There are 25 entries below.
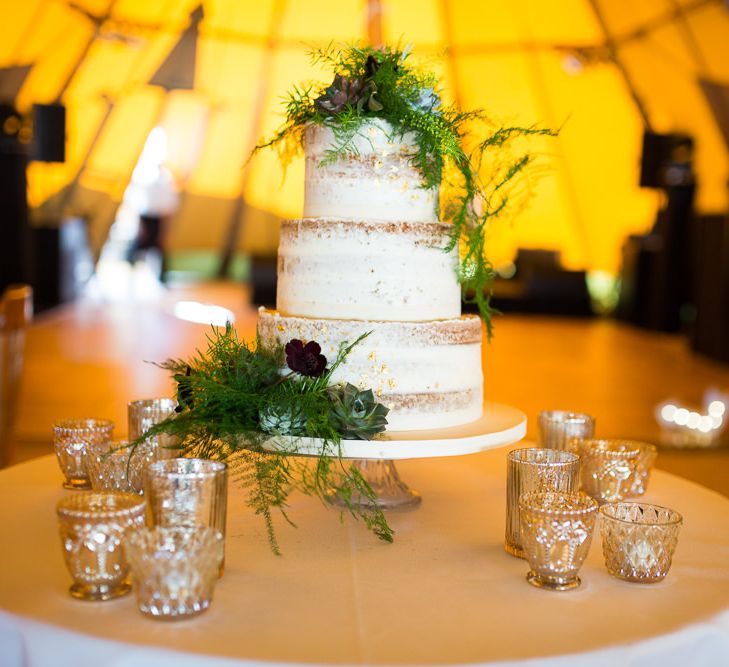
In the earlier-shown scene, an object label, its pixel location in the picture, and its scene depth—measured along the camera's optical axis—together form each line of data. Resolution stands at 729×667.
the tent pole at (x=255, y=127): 16.22
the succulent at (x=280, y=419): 1.64
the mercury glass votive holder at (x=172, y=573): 1.26
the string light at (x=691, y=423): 6.04
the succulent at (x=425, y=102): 1.87
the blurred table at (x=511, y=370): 5.95
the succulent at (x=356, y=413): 1.68
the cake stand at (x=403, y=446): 1.66
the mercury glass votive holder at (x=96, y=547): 1.33
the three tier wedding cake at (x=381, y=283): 1.89
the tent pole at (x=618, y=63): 13.82
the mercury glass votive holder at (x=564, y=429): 2.15
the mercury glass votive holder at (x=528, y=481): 1.63
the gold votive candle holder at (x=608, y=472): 1.96
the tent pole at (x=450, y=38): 15.16
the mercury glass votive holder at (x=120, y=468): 1.76
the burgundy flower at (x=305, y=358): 1.71
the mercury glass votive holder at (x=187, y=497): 1.44
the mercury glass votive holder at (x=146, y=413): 2.08
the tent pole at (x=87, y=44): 13.27
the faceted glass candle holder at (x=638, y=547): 1.49
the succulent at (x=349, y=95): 1.85
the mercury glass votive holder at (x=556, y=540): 1.44
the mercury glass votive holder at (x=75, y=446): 1.92
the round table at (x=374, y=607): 1.21
